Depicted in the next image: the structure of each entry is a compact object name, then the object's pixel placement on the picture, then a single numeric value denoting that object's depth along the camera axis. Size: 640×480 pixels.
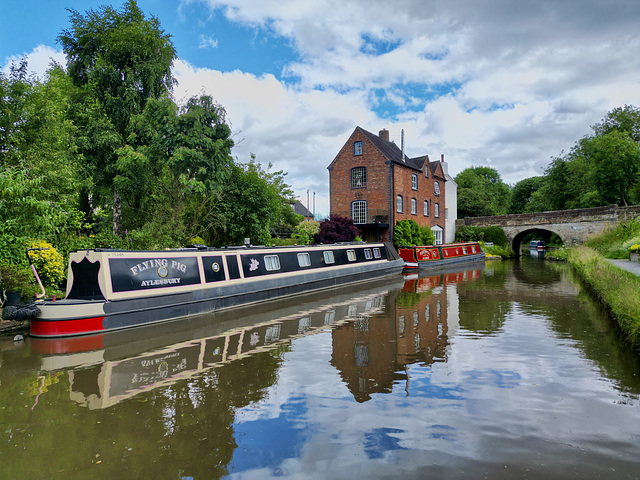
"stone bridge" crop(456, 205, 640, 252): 30.77
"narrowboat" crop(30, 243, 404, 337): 7.76
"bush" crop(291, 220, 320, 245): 22.83
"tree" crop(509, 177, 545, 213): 60.82
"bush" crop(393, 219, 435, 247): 27.06
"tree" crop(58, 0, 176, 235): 15.07
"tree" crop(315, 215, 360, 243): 24.33
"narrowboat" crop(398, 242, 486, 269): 22.39
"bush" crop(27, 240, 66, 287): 8.94
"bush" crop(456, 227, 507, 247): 36.69
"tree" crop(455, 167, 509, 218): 48.41
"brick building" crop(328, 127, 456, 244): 27.23
